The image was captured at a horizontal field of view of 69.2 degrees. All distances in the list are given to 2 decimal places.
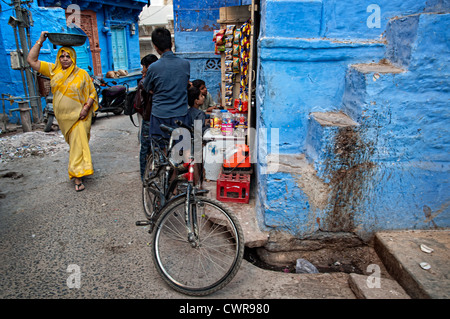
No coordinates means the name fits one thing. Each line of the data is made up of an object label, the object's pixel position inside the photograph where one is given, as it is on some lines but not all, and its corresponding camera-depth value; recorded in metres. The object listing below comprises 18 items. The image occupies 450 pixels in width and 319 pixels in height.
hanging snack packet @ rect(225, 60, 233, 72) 5.59
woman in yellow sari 4.24
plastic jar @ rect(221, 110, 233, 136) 4.44
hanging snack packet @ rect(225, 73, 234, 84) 5.72
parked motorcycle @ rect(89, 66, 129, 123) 9.60
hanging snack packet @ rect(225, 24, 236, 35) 5.35
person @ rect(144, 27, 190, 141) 3.70
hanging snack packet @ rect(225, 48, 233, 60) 5.47
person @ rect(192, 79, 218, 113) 5.68
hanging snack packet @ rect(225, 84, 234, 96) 5.81
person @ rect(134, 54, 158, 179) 4.15
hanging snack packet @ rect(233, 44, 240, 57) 5.20
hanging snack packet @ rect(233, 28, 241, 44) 5.12
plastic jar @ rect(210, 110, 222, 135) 4.64
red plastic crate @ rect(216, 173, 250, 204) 3.76
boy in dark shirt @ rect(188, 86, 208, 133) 4.36
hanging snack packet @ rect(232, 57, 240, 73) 5.34
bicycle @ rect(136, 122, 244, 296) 2.53
